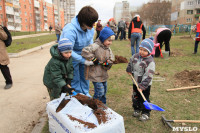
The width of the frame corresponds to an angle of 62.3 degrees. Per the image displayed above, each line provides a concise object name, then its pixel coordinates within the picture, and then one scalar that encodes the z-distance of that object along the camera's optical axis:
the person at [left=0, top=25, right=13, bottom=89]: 4.10
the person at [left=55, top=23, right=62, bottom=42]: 13.63
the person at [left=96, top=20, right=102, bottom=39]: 12.67
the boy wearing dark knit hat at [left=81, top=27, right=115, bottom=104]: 2.79
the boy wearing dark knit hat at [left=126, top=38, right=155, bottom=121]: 2.68
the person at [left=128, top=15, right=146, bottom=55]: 7.06
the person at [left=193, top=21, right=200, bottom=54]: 8.00
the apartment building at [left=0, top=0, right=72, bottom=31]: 44.81
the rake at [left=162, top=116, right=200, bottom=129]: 2.63
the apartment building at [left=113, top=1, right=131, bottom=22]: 97.60
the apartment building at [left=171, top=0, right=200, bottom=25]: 49.62
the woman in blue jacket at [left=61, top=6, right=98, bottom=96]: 2.66
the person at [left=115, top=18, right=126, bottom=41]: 15.38
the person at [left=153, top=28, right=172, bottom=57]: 7.70
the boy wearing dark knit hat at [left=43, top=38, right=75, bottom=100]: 2.45
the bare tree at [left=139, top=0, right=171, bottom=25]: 58.59
